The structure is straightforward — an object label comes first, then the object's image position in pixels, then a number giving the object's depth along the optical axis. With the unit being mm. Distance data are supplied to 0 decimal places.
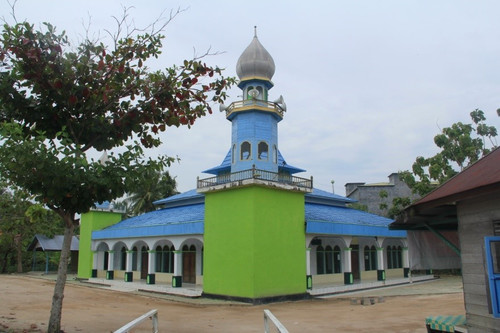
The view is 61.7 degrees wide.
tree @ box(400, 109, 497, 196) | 26875
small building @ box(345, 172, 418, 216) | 40750
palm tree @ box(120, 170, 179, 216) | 38625
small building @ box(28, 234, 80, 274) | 34312
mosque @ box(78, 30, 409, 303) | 16578
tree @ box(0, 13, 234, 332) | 7160
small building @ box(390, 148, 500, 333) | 5168
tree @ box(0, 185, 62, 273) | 30453
